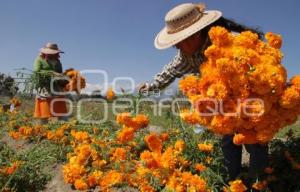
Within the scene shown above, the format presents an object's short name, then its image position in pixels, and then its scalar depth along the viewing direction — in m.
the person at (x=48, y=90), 7.61
